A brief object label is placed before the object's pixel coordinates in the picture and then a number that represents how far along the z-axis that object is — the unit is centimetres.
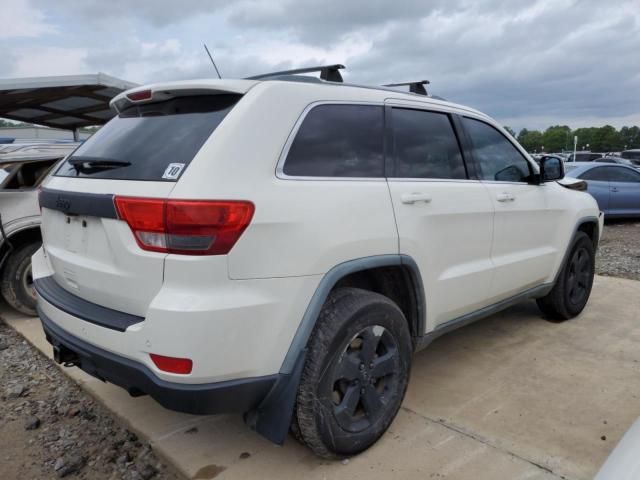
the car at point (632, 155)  2668
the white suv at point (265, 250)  205
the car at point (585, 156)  2370
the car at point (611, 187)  1091
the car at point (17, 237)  472
